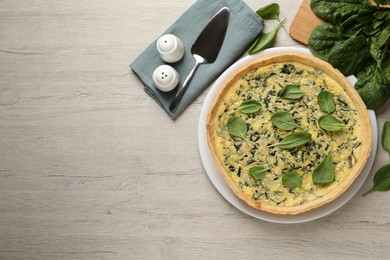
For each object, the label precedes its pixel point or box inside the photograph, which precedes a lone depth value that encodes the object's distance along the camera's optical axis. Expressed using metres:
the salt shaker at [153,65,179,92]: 1.82
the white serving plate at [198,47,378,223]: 1.78
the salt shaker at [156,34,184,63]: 1.82
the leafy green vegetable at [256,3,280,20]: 1.87
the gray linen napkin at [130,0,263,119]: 1.88
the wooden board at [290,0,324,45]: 1.83
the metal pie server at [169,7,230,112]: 1.89
